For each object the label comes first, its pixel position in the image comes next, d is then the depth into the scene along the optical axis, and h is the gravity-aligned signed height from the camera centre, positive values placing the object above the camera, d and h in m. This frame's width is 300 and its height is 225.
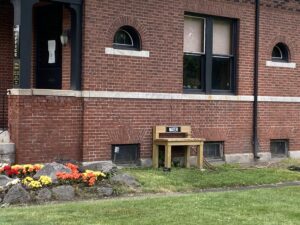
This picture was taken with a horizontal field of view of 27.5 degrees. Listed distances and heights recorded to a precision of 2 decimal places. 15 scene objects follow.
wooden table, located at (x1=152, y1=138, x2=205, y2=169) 13.56 -0.72
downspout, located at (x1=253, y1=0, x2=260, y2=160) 16.14 +0.87
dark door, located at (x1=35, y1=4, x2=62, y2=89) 13.96 +1.52
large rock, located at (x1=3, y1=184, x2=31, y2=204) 9.58 -1.32
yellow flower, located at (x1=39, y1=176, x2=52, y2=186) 10.18 -1.13
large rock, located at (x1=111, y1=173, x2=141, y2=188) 11.14 -1.22
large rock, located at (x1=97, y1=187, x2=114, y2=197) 10.44 -1.33
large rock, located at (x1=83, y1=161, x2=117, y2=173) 11.54 -1.05
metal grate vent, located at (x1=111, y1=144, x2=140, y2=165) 13.66 -0.90
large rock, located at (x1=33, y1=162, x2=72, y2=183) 10.68 -1.02
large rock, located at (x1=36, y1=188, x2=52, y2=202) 9.83 -1.33
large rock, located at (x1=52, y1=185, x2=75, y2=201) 9.98 -1.32
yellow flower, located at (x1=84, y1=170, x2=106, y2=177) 10.87 -1.07
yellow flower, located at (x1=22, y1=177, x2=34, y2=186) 10.19 -1.15
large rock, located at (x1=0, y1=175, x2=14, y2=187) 10.24 -1.16
